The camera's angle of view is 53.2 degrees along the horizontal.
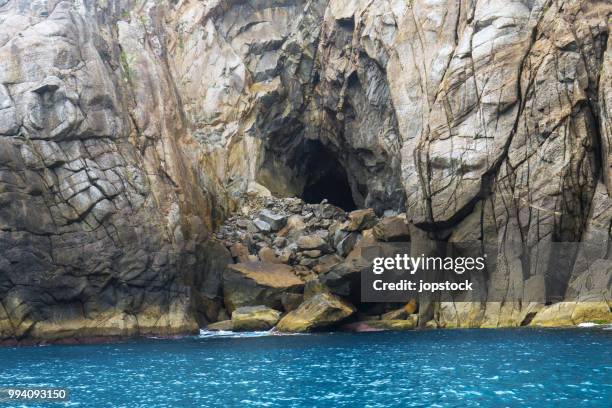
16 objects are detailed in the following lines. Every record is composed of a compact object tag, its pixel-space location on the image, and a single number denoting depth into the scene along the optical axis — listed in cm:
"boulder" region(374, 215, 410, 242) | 5091
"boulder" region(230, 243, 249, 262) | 5719
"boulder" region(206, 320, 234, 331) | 5006
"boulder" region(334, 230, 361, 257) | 5603
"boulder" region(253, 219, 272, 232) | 6148
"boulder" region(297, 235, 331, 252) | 5675
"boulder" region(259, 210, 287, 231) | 6169
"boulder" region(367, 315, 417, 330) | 4703
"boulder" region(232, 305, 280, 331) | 4888
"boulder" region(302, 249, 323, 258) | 5622
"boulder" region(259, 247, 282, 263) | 5691
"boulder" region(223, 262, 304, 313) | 5169
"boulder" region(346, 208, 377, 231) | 5700
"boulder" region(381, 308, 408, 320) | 4862
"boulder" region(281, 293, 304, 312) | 5125
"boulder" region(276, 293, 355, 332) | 4600
